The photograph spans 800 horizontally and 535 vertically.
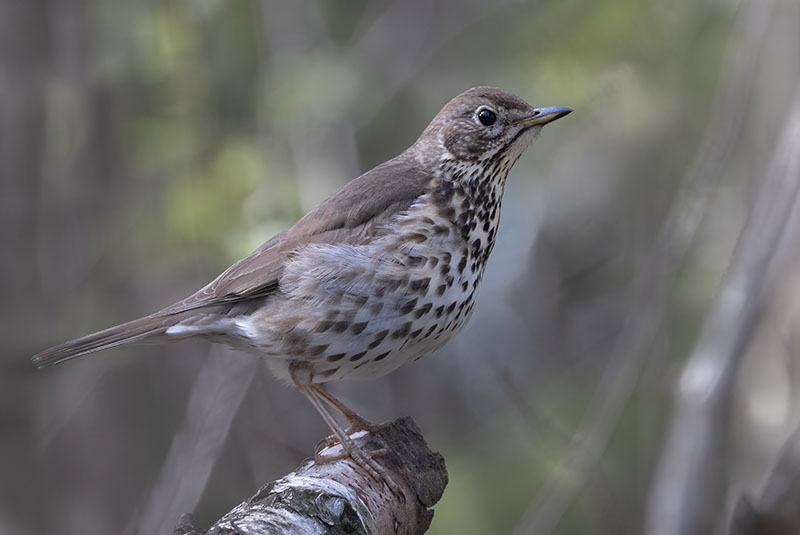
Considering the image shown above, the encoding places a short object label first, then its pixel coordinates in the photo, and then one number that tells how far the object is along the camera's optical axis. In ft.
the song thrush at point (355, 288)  24.30
